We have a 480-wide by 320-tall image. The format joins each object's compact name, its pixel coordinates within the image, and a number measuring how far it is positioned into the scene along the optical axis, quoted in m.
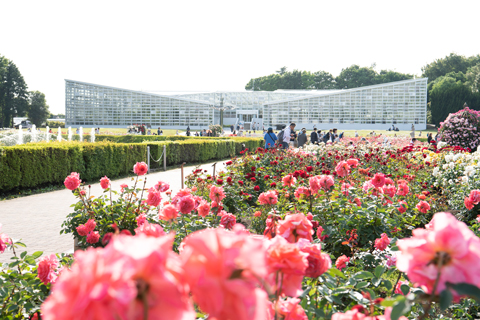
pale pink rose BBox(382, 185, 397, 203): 3.23
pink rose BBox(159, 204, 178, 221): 2.01
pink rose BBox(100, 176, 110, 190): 3.12
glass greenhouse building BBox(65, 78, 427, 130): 51.59
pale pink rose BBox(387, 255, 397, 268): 2.11
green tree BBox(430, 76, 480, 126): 52.19
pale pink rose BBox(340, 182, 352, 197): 3.88
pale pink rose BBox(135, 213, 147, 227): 2.52
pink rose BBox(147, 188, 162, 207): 2.66
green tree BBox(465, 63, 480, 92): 50.81
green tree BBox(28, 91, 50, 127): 55.06
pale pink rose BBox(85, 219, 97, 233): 2.50
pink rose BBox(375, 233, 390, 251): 2.24
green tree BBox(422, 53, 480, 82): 62.97
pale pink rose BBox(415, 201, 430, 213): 3.16
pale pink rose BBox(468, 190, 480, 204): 3.04
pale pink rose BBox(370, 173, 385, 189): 3.09
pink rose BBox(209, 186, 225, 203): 2.85
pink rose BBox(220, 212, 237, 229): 2.46
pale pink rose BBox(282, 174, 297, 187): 3.21
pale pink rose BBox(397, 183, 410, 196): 3.31
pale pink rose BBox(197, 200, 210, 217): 2.52
